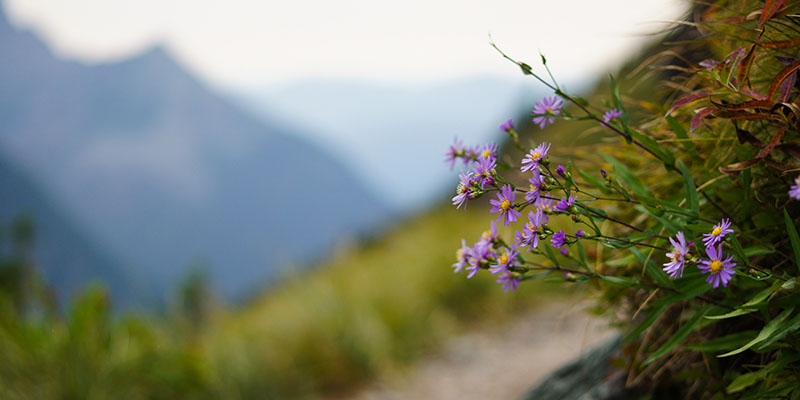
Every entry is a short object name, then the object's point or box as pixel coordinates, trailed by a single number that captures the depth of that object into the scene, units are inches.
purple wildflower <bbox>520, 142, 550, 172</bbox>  39.2
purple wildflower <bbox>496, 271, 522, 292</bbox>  41.7
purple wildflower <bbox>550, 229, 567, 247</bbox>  39.6
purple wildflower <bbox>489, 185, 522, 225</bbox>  39.9
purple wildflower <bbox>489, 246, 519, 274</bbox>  40.9
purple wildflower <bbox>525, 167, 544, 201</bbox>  39.5
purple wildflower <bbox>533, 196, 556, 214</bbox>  40.3
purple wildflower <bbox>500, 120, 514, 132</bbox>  43.9
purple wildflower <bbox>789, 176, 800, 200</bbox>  36.7
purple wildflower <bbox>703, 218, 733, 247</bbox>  38.5
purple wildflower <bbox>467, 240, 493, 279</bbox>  41.4
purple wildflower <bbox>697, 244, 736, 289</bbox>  38.4
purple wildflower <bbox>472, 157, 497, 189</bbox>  40.2
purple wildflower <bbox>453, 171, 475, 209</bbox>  40.1
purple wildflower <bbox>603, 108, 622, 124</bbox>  43.2
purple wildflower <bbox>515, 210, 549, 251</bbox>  39.8
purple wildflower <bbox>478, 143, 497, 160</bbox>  41.7
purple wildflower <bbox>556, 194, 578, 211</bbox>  39.3
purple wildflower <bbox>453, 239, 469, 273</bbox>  42.3
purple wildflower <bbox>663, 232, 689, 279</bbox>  38.8
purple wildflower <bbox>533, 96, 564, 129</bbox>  42.6
